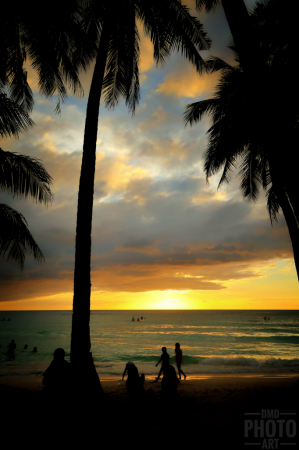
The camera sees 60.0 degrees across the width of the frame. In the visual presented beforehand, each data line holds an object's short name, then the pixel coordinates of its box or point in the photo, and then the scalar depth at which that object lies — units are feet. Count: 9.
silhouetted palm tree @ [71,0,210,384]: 20.44
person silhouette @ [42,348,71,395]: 16.44
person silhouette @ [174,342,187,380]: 37.30
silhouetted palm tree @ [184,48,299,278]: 32.55
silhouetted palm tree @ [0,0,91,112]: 24.32
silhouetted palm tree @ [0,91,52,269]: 26.71
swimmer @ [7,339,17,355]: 72.35
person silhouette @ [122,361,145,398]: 19.45
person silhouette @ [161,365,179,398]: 21.50
